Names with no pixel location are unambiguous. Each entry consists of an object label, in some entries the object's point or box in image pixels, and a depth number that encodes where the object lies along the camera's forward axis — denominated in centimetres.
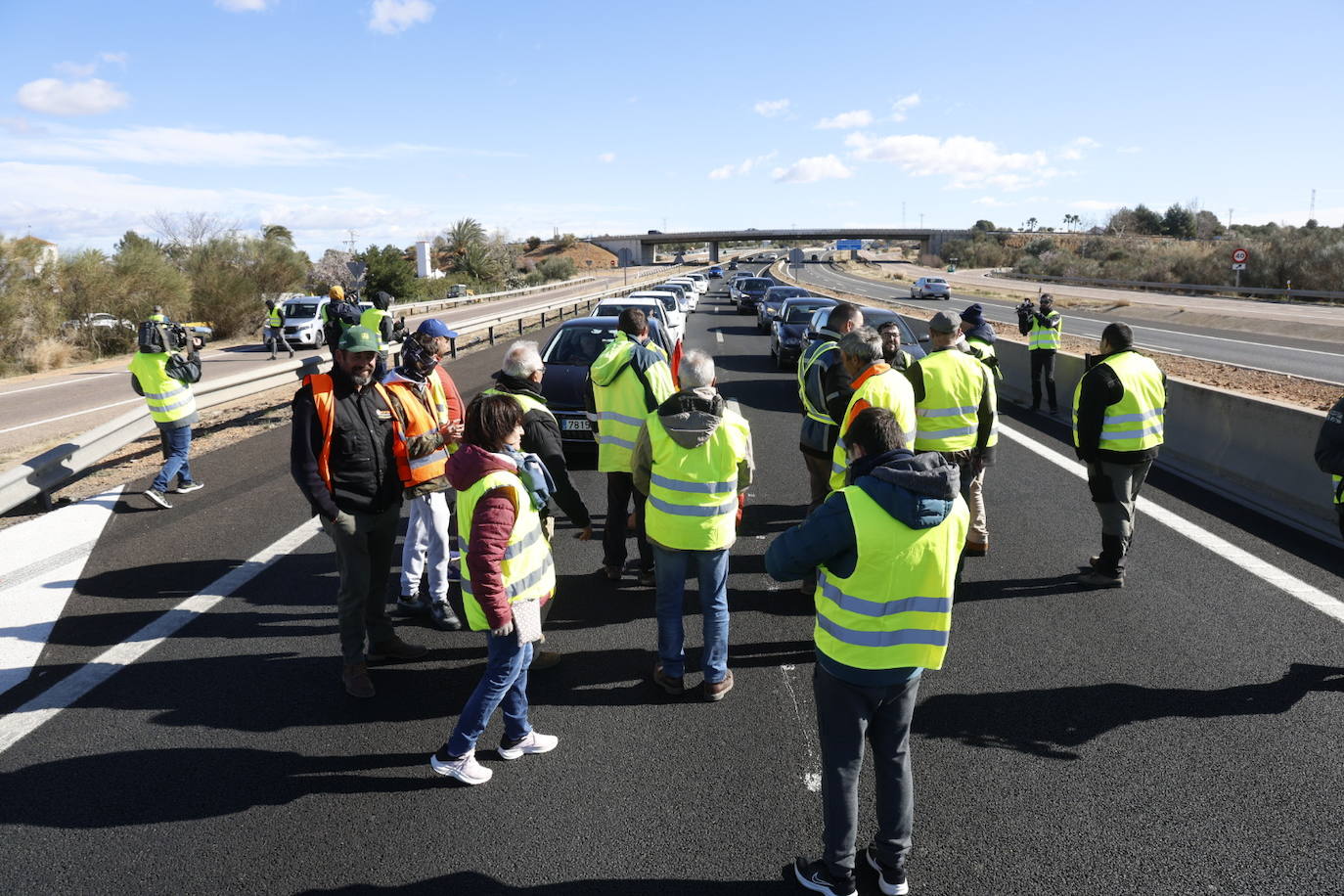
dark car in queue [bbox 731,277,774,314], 3706
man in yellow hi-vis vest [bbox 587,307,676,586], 605
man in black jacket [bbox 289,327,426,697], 443
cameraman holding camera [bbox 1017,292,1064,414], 1304
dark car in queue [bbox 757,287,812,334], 2809
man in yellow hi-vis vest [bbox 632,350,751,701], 443
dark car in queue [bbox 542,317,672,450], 1001
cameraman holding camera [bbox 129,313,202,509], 834
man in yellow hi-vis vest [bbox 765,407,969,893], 291
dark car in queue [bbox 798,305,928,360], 1271
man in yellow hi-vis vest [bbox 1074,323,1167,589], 587
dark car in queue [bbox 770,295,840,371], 1809
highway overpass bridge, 14300
